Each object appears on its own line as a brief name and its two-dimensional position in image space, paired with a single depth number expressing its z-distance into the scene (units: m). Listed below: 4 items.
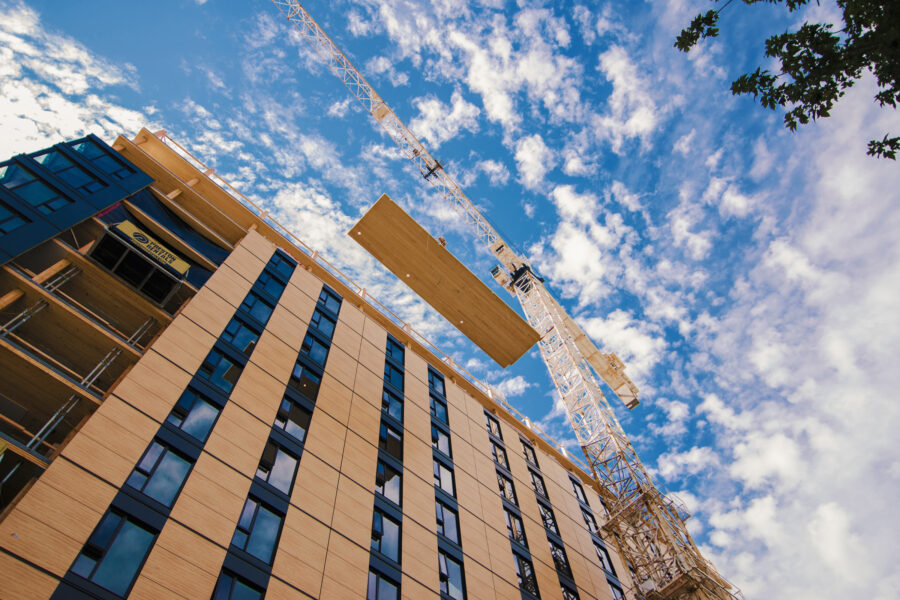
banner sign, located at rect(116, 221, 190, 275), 19.72
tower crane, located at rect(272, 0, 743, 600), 31.69
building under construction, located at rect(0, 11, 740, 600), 14.11
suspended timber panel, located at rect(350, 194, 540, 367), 37.97
